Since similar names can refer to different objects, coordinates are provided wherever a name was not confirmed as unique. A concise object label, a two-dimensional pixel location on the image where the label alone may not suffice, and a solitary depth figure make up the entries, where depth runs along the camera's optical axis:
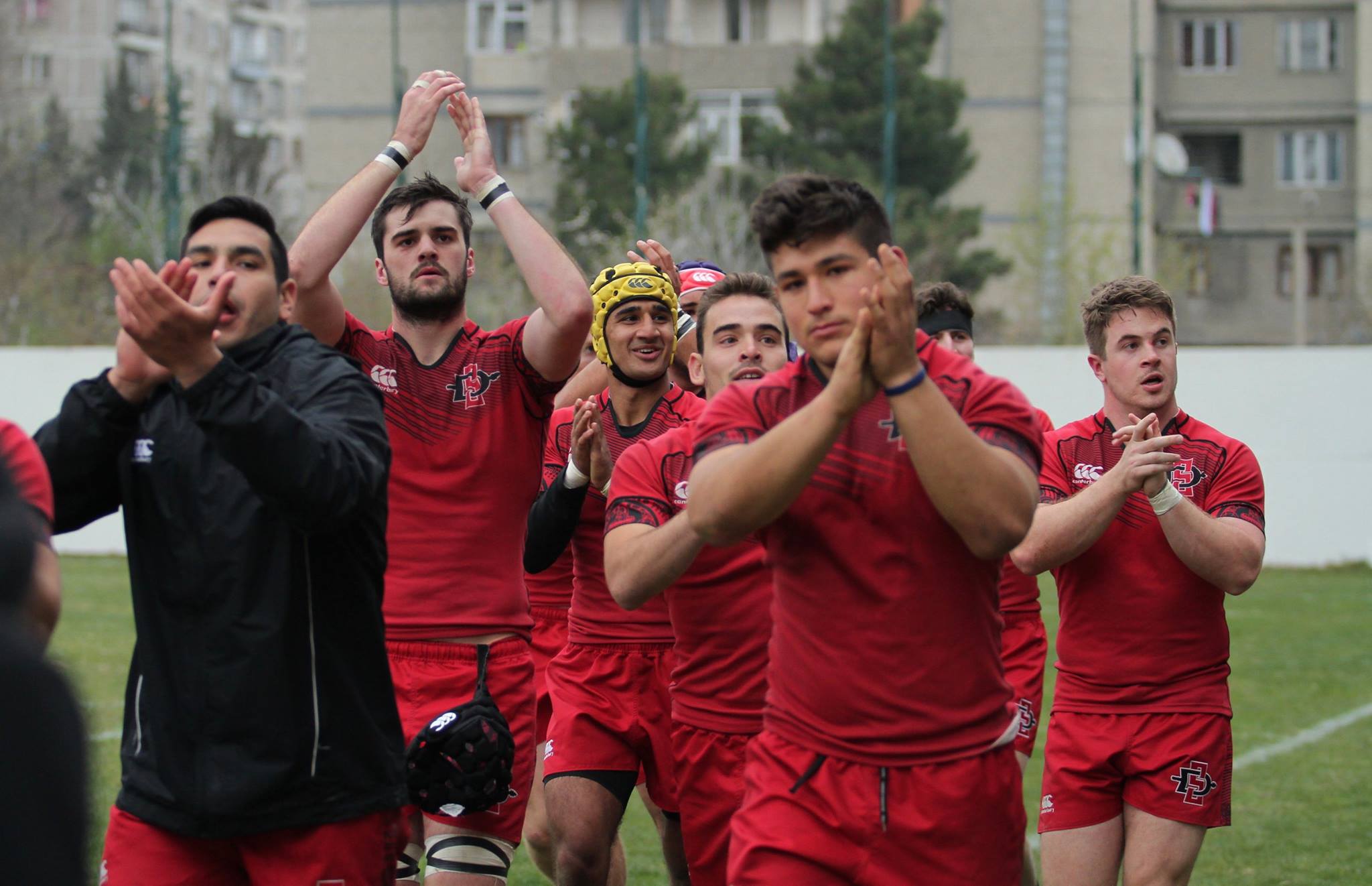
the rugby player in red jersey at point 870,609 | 7.05
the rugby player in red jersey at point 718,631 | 10.37
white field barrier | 41.31
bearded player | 10.78
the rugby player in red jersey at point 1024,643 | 13.32
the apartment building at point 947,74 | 87.69
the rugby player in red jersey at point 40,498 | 5.39
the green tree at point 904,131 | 74.37
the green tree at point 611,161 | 70.12
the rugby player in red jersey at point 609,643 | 11.41
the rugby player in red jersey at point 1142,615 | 10.20
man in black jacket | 7.32
